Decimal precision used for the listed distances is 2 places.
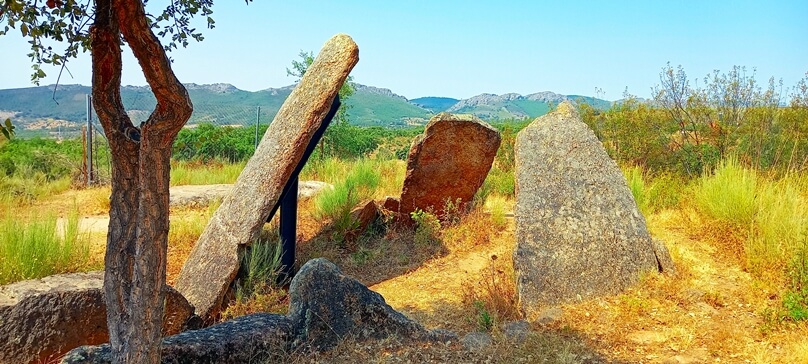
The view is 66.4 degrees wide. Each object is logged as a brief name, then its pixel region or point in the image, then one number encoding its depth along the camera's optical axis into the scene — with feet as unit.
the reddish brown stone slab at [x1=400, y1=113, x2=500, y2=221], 22.93
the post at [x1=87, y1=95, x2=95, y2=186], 34.19
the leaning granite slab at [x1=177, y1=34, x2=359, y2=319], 16.78
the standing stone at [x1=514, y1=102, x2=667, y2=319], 14.90
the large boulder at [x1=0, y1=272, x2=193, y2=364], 11.28
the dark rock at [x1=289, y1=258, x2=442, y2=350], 12.01
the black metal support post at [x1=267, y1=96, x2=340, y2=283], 18.47
